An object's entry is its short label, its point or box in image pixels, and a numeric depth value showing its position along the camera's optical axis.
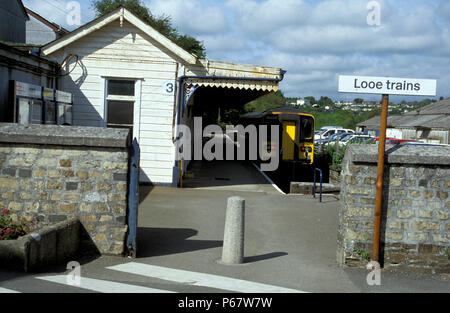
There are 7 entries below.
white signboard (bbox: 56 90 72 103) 13.28
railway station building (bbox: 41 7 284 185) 14.80
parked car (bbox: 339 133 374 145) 23.92
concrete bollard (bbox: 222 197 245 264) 7.30
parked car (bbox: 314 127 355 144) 54.12
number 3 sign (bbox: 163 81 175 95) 14.94
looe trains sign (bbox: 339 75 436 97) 7.07
